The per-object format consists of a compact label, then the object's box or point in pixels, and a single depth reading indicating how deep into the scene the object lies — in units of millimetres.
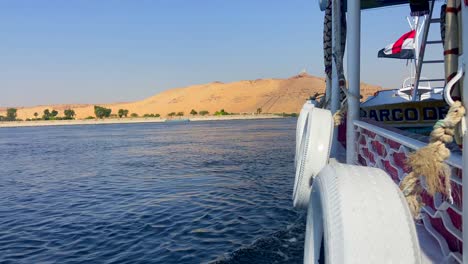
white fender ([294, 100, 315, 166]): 6525
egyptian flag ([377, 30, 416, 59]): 11059
